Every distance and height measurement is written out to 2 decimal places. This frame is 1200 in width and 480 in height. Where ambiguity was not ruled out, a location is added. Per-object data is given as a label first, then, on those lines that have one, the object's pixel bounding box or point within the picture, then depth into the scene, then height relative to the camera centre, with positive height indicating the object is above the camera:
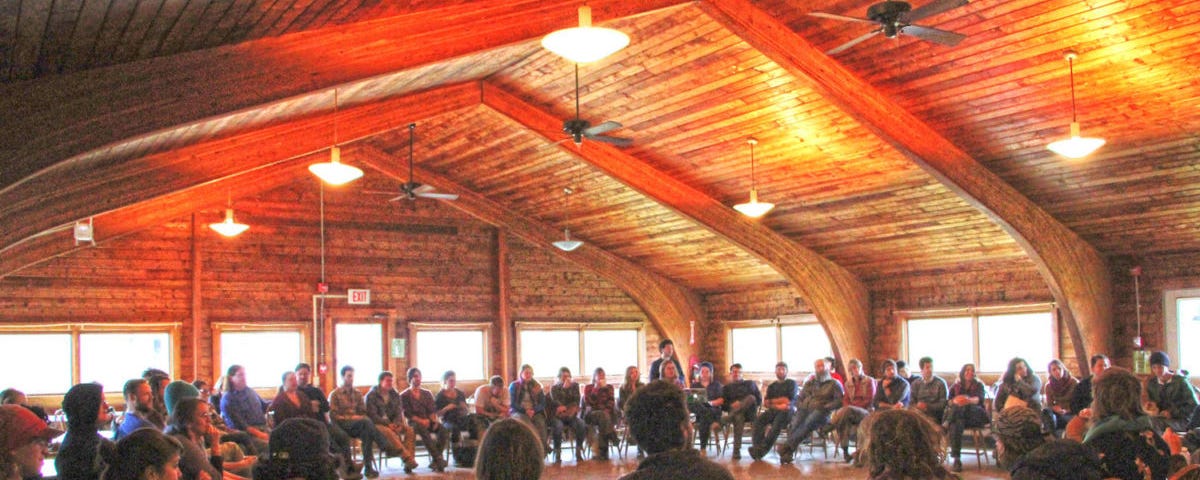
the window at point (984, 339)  13.34 -0.56
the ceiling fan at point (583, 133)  9.77 +1.53
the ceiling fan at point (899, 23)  6.94 +1.71
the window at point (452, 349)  15.80 -0.59
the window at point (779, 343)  15.88 -0.64
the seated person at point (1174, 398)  9.17 -0.90
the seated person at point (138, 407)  4.95 -0.41
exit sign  14.95 +0.20
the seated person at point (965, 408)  10.27 -1.06
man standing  12.28 -0.64
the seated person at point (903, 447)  2.61 -0.36
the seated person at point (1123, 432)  3.70 -0.47
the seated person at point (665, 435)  2.42 -0.30
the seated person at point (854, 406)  11.12 -1.11
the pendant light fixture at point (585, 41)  6.50 +1.56
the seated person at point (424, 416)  11.31 -1.11
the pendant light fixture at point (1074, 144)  8.45 +1.13
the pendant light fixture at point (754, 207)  11.28 +0.95
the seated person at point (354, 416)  10.73 -1.02
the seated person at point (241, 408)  9.78 -0.83
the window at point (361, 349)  15.16 -0.52
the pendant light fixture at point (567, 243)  14.38 +0.82
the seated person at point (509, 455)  2.50 -0.33
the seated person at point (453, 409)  11.69 -1.07
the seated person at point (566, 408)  12.04 -1.12
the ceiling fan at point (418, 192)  11.99 +1.30
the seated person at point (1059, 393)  10.16 -0.94
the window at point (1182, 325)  11.85 -0.39
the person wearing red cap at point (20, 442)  3.98 -0.44
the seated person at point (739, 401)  11.96 -1.09
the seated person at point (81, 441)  4.12 -0.45
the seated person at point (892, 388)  10.97 -0.90
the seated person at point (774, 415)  11.47 -1.20
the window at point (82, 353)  13.16 -0.43
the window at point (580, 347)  16.73 -0.65
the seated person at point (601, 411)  12.26 -1.19
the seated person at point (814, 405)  11.16 -1.09
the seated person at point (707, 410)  12.20 -1.19
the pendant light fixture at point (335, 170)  9.52 +1.21
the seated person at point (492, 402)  11.95 -1.02
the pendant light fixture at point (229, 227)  12.75 +1.00
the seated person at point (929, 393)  10.82 -0.96
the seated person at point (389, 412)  11.12 -1.02
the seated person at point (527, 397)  12.09 -0.99
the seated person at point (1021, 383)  10.17 -0.83
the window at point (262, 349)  14.37 -0.46
